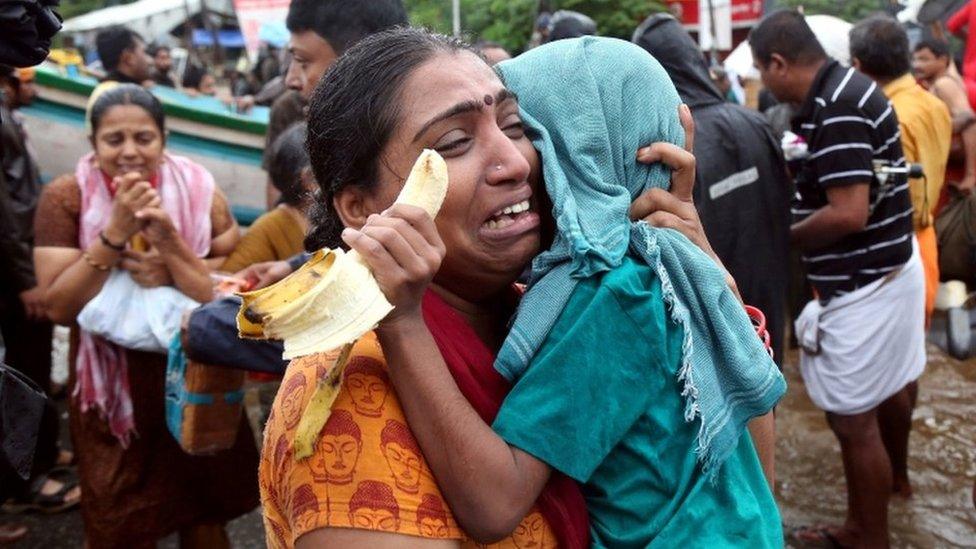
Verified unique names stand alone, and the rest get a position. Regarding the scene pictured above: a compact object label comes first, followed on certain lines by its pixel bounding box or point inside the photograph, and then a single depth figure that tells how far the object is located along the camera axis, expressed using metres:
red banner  11.70
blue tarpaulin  27.08
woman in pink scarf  3.26
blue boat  7.32
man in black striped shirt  3.70
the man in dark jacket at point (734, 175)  3.34
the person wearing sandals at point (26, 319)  4.77
